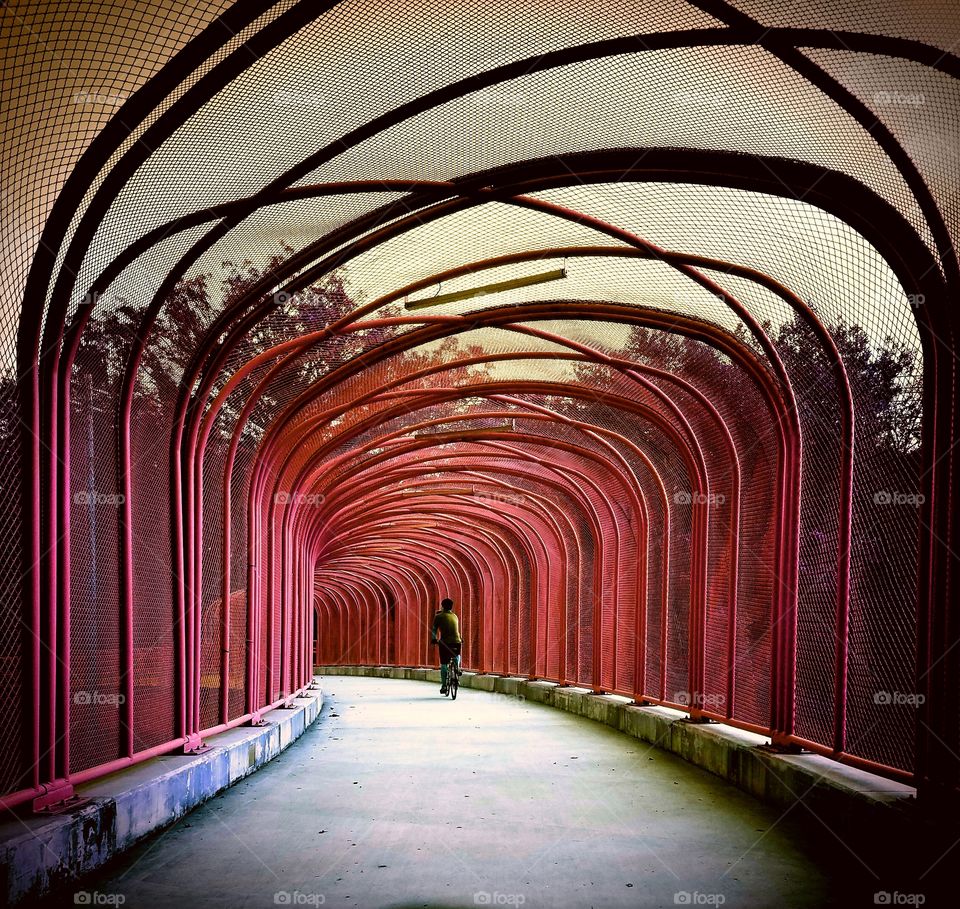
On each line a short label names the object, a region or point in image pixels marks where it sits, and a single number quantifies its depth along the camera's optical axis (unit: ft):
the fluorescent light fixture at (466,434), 52.49
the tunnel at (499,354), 17.81
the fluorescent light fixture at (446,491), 68.28
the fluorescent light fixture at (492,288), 29.81
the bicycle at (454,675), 67.77
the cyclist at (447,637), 66.74
